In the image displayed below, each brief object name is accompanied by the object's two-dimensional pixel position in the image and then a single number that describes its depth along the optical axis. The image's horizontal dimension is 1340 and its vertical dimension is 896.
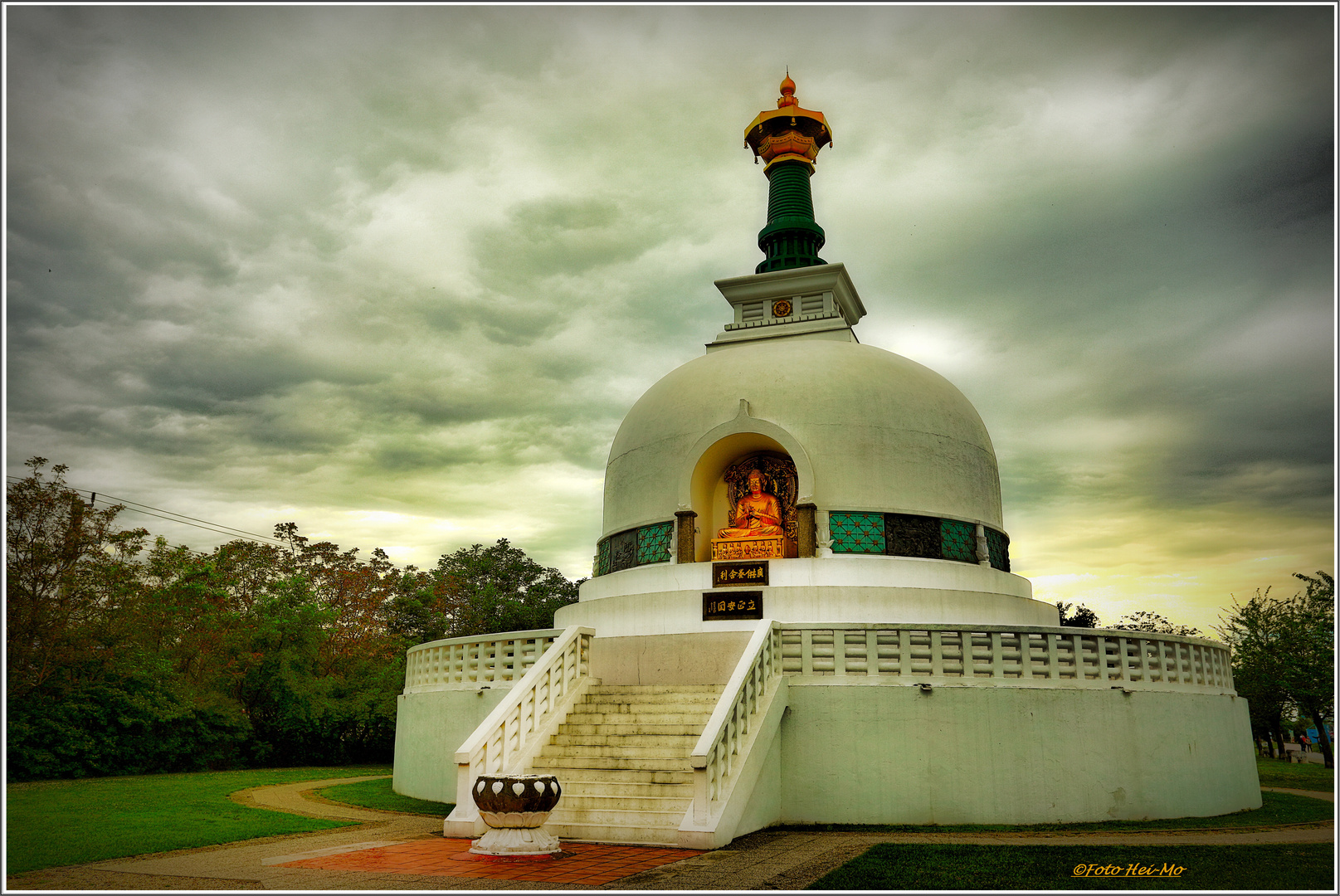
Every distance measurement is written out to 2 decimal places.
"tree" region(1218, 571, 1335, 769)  26.34
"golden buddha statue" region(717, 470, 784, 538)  16.23
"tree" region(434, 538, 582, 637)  33.84
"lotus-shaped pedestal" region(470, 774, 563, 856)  8.55
